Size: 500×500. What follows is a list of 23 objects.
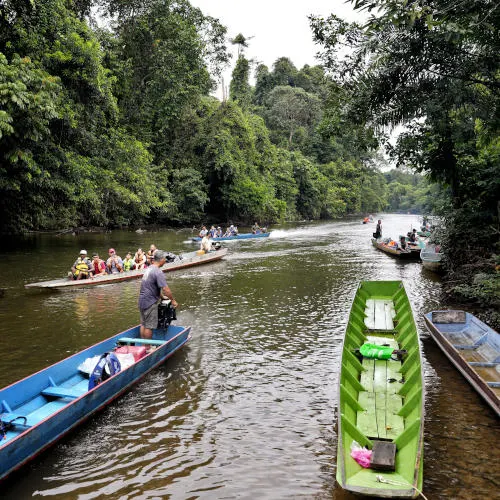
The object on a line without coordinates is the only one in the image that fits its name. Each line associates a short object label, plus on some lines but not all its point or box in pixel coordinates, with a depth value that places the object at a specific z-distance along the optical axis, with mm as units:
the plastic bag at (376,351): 7359
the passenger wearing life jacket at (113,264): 16672
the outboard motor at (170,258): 19094
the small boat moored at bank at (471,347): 6846
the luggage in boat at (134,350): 7980
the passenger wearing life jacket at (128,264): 17469
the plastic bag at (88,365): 7348
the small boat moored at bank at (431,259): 18181
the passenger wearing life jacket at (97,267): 16047
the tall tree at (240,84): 50312
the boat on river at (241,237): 30714
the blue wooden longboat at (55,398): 5078
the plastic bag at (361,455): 4613
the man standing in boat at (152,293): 8250
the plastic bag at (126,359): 7578
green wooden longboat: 4371
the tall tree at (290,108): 63688
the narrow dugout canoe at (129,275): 14472
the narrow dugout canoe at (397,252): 22469
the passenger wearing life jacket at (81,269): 15148
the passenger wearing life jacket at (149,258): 17788
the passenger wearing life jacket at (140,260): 17688
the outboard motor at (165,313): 8680
